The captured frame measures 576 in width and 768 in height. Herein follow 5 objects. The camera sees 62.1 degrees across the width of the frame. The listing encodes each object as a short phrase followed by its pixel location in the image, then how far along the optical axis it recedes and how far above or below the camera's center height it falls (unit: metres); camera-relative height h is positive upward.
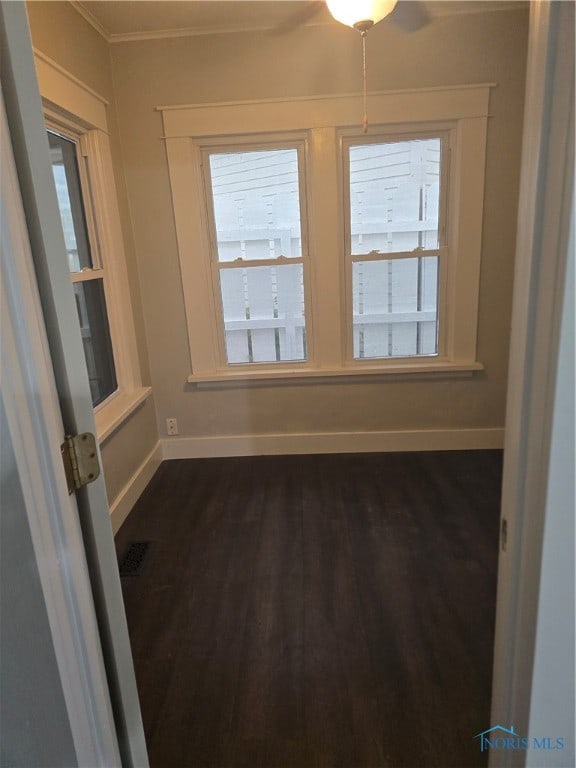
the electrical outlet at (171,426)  3.36 -1.13
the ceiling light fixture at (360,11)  2.00 +0.97
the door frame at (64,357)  0.68 -0.14
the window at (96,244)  2.38 +0.11
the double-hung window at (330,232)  2.85 +0.11
